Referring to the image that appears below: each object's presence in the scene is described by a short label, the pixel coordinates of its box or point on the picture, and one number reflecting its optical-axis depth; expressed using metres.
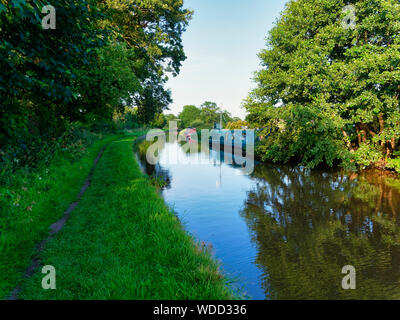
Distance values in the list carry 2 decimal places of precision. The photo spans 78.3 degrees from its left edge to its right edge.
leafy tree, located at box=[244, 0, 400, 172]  12.91
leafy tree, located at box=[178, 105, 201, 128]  136.38
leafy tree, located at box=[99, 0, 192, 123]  16.75
